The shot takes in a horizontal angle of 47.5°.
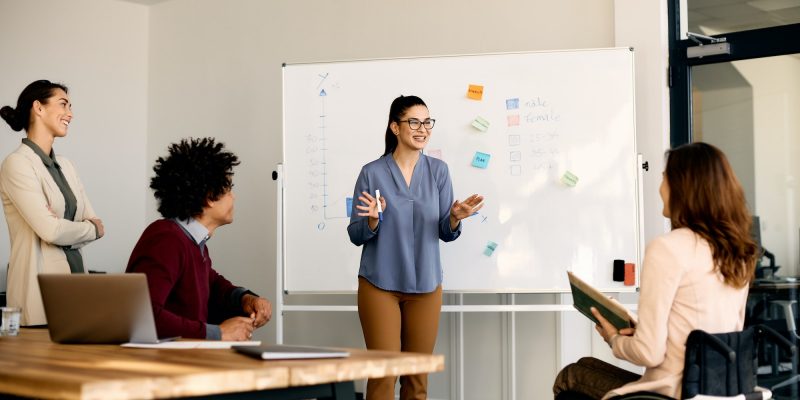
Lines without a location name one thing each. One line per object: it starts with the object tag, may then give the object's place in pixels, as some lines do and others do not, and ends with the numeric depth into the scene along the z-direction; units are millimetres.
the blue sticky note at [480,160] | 4305
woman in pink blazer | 2189
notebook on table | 1679
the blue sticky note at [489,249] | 4273
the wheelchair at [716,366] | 2123
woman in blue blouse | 3439
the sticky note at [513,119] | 4277
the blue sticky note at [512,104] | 4285
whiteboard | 4160
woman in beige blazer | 3412
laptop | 1997
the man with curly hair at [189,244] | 2354
